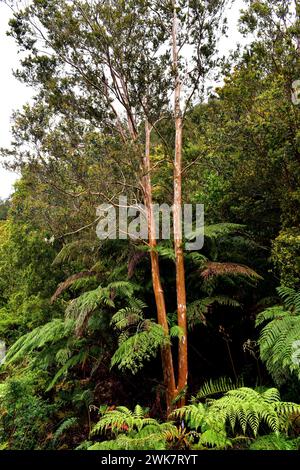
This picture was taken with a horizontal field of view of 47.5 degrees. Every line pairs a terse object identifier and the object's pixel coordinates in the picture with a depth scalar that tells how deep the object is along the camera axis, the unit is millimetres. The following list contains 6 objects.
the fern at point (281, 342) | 3357
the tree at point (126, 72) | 4492
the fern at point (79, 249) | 5012
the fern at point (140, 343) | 3626
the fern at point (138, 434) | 2971
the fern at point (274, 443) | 2920
